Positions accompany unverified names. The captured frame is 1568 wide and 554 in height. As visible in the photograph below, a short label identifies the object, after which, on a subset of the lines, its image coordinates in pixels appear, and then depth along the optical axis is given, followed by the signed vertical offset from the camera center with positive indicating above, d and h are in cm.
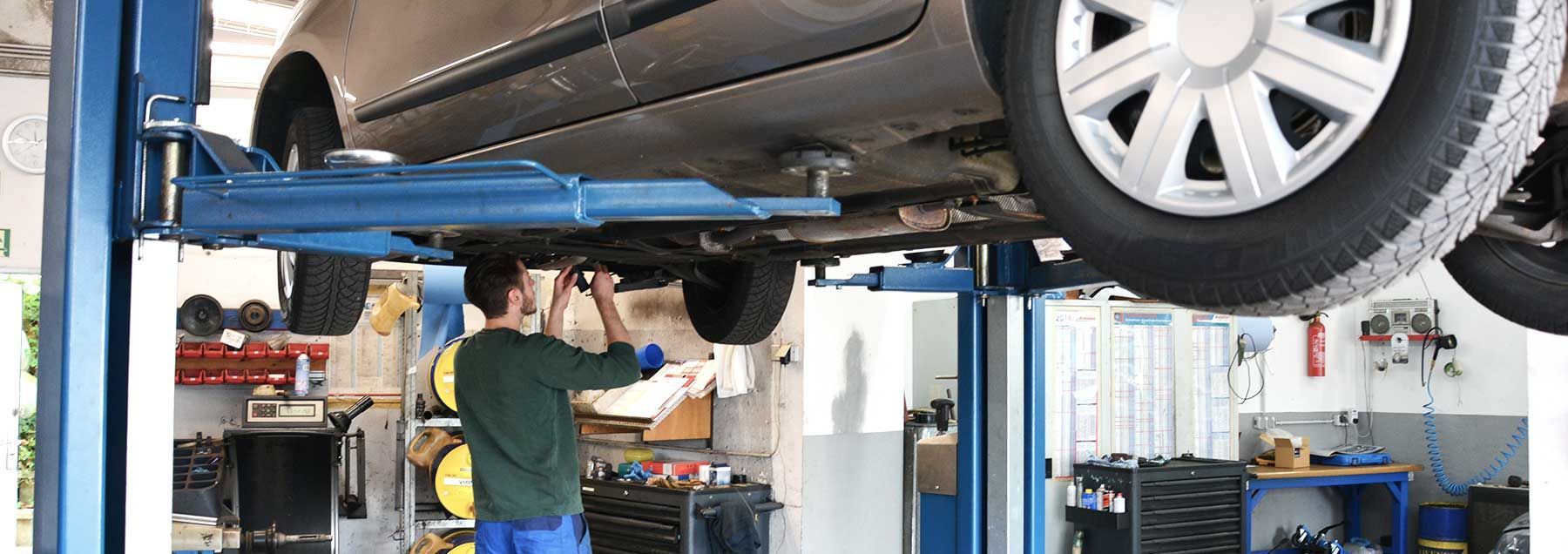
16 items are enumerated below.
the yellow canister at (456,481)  534 -69
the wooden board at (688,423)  636 -51
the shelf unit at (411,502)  544 -81
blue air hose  775 -82
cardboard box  763 -79
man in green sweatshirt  316 -22
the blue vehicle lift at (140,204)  175 +19
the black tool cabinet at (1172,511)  645 -101
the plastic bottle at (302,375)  729 -29
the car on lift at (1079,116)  120 +30
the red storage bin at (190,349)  720 -13
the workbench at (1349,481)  729 -95
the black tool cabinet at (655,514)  568 -92
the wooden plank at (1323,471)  733 -89
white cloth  624 -21
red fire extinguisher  869 -12
